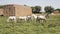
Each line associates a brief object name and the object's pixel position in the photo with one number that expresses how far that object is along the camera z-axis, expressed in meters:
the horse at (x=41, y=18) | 16.31
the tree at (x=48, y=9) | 91.50
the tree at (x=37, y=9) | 96.22
